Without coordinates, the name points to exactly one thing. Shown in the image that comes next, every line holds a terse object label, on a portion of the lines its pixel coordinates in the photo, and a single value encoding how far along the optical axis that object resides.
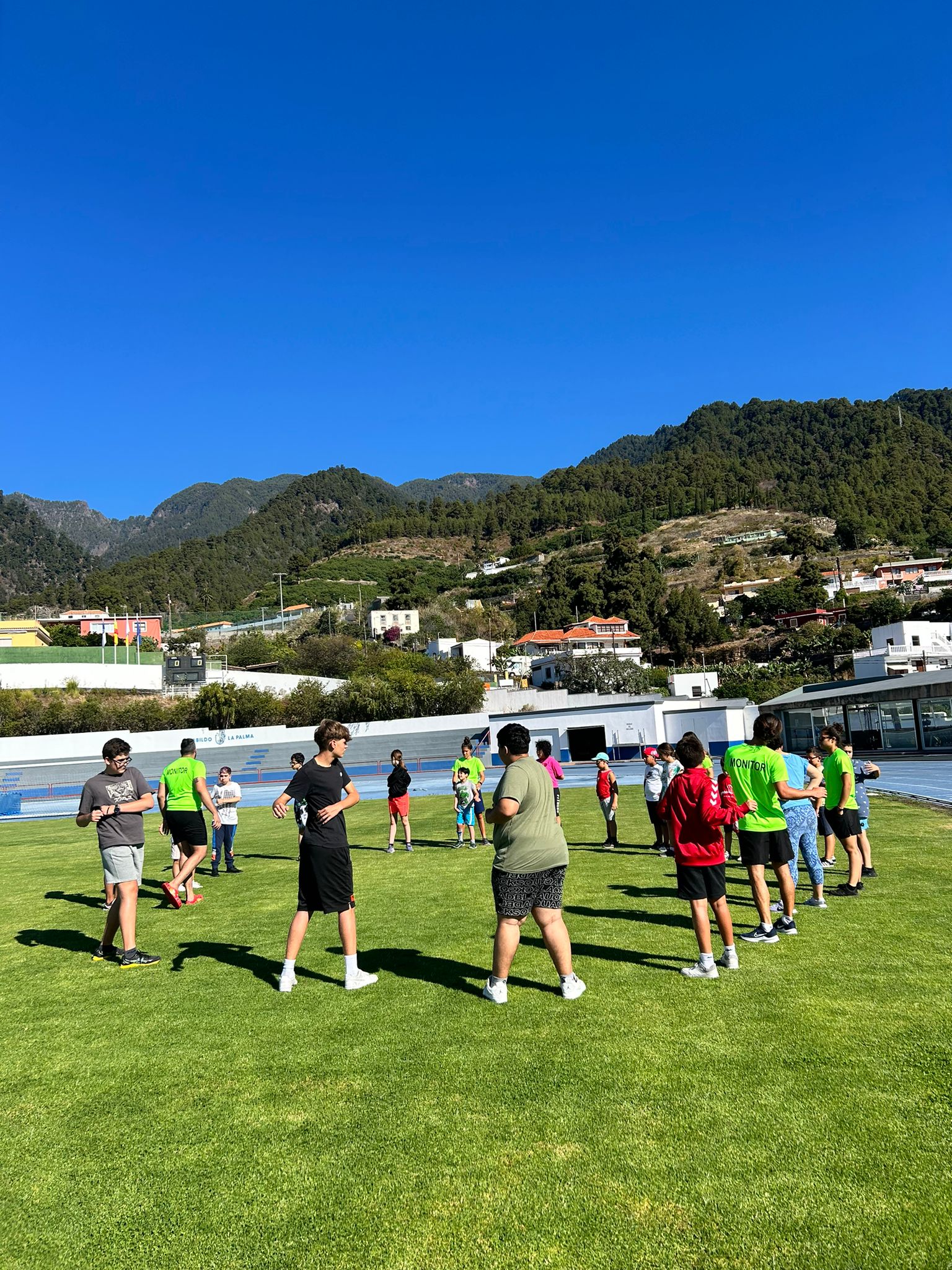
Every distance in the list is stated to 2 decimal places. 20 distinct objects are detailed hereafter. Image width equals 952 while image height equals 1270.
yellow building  81.12
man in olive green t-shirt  5.12
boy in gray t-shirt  6.45
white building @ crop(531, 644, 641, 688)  79.88
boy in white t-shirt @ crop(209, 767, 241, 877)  11.84
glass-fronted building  25.56
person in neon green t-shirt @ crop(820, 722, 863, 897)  8.16
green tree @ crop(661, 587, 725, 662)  102.12
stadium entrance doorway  42.22
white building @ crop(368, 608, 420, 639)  125.06
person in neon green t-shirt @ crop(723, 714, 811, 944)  6.52
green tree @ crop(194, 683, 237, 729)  56.44
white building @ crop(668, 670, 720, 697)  73.56
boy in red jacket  5.63
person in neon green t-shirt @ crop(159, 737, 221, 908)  9.02
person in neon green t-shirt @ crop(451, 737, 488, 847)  13.38
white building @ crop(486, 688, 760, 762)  40.59
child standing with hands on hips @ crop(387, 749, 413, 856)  13.06
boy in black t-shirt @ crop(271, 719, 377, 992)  5.52
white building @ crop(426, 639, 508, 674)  94.19
